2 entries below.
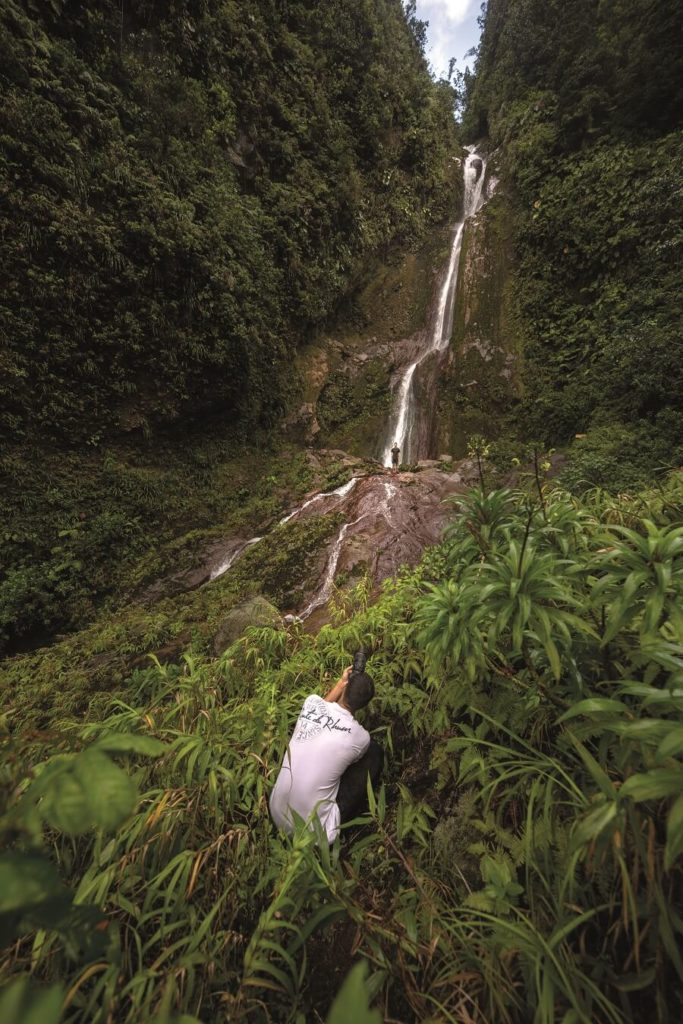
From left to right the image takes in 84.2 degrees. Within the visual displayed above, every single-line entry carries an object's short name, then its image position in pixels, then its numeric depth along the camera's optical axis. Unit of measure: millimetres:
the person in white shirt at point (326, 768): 1669
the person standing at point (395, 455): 11680
